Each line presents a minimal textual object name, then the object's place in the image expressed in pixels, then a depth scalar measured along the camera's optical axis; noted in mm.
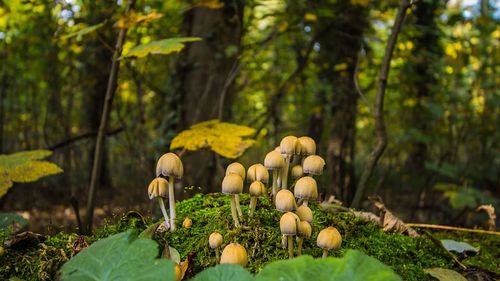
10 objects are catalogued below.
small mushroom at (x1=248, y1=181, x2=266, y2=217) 477
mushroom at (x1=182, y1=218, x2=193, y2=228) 513
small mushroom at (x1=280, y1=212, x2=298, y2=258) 439
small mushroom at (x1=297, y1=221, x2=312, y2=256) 449
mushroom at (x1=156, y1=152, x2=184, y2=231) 488
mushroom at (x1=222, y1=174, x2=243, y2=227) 468
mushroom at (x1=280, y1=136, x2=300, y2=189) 501
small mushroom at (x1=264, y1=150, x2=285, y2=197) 500
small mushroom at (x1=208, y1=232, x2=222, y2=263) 447
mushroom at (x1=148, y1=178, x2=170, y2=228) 493
